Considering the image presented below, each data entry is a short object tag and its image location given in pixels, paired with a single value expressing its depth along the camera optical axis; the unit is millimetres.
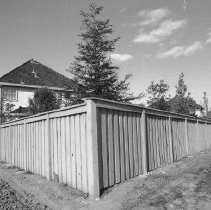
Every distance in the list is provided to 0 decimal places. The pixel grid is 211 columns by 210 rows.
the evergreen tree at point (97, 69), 22391
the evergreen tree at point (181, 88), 31422
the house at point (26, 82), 26766
